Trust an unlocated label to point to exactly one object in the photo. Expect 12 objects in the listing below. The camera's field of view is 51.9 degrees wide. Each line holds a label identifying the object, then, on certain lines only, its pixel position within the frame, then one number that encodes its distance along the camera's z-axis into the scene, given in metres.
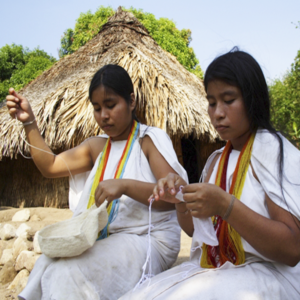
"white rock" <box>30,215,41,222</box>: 5.58
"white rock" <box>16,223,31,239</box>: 4.02
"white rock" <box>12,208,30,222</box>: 5.58
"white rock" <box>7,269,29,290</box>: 3.17
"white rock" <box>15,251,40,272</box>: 3.43
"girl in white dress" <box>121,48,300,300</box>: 1.22
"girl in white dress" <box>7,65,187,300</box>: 1.42
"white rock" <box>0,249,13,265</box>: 3.85
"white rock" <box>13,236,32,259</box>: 3.79
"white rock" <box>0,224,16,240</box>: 4.40
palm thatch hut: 5.13
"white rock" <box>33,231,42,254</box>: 3.62
